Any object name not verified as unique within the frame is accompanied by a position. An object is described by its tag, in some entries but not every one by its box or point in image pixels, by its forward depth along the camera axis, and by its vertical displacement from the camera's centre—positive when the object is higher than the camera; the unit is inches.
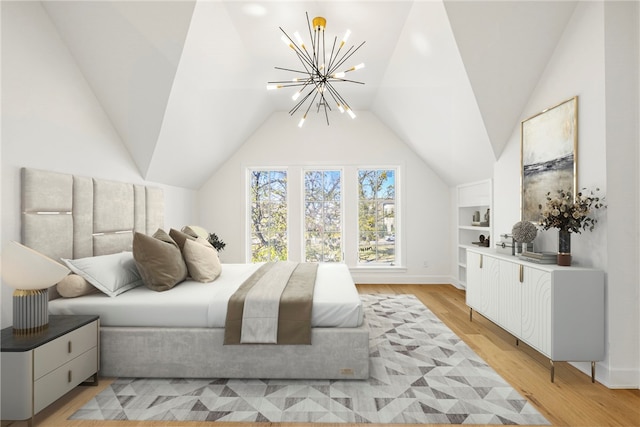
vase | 91.5 -9.2
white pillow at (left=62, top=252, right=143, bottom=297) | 94.0 -17.3
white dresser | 86.4 -26.4
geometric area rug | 73.3 -45.7
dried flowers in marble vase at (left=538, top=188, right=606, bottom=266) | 88.2 +0.3
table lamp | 69.3 -15.0
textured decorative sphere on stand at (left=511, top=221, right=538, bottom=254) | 107.3 -5.8
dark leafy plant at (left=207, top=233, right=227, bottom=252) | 193.6 -16.6
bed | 87.3 -32.7
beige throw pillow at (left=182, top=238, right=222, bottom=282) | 112.9 -16.9
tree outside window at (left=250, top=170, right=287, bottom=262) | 219.3 -0.5
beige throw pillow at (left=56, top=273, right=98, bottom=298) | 91.5 -20.6
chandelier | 114.9 +71.1
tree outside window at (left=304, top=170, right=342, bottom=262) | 218.7 -1.5
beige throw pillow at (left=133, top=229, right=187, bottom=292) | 99.9 -15.2
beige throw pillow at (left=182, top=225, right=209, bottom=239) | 142.3 -7.8
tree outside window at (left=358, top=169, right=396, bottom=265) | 218.4 -0.3
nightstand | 65.3 -32.9
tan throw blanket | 86.0 -27.8
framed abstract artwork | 98.3 +20.8
